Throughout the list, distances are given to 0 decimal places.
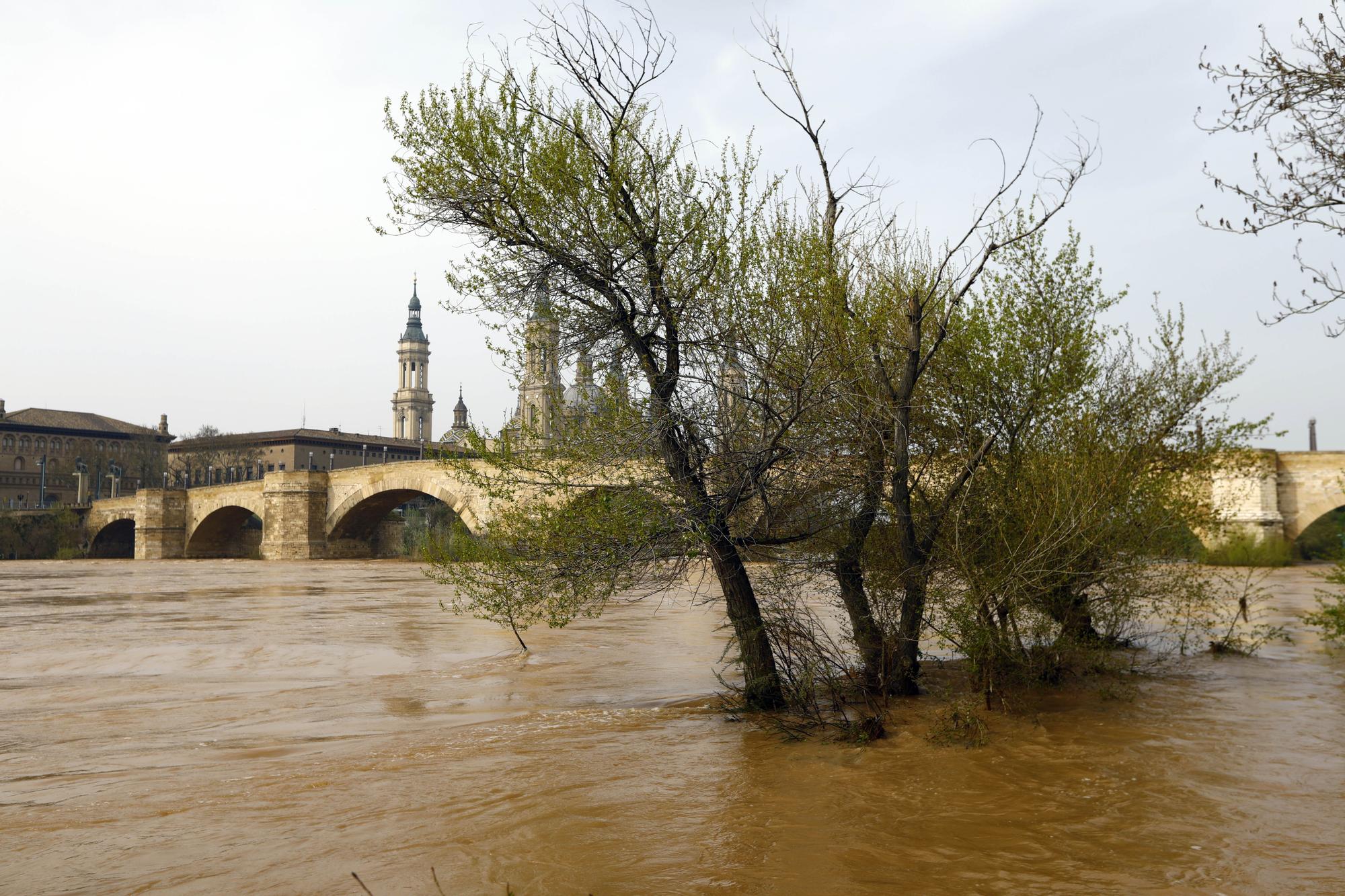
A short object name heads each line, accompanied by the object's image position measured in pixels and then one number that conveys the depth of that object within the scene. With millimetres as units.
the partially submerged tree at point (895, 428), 8969
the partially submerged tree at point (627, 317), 8836
